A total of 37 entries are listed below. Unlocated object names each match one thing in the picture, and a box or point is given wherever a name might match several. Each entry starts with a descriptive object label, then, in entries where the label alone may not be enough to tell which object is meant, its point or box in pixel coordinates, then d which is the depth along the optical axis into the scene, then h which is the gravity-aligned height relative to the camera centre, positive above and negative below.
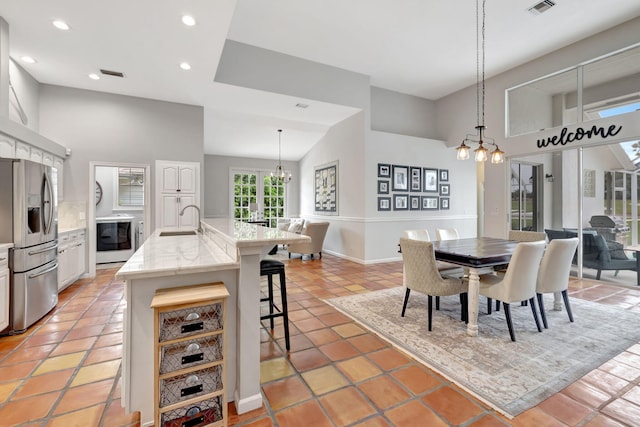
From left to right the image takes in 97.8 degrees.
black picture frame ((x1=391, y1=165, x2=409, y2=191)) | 6.11 +0.75
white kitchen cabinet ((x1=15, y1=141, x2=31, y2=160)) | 3.35 +0.77
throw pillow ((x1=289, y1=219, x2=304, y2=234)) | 6.28 -0.35
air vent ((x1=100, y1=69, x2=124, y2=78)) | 4.06 +2.06
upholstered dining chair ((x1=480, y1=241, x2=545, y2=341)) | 2.46 -0.59
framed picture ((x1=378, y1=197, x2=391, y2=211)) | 5.95 +0.18
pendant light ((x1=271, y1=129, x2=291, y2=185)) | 7.36 +1.04
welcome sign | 4.16 +1.22
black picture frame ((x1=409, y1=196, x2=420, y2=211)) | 6.37 +0.20
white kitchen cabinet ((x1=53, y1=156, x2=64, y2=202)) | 4.35 +0.61
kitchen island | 1.52 -0.52
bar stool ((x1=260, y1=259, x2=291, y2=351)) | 2.35 -0.52
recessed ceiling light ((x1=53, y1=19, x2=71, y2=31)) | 2.98 +2.04
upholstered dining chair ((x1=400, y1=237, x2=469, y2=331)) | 2.65 -0.63
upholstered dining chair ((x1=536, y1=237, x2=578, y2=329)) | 2.71 -0.55
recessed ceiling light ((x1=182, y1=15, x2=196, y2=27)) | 2.85 +2.00
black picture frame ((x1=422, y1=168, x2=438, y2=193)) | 6.50 +0.75
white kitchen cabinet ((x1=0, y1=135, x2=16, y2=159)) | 3.01 +0.74
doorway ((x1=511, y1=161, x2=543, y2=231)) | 5.45 +0.27
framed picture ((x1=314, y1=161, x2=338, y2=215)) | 6.81 +0.61
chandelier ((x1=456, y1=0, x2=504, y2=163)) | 3.24 +2.36
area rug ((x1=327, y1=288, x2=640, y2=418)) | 1.88 -1.15
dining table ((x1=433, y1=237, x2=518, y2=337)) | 2.55 -0.45
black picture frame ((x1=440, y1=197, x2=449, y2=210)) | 6.77 +0.21
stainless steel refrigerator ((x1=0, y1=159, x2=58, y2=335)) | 2.62 -0.22
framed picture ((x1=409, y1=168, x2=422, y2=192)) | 6.34 +0.75
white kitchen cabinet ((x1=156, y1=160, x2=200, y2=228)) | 5.11 +0.39
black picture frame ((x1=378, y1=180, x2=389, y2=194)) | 5.93 +0.54
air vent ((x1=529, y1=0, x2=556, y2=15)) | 3.63 +2.73
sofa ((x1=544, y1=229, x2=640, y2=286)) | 4.16 -0.67
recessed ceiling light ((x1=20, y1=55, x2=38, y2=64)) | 3.68 +2.06
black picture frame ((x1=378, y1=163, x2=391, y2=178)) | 5.91 +0.89
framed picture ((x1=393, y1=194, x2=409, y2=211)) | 6.15 +0.22
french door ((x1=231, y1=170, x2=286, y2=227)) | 8.87 +0.51
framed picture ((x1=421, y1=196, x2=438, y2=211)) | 6.54 +0.21
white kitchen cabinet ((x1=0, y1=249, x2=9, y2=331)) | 2.50 -0.70
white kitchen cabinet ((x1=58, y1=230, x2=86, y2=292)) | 3.77 -0.65
